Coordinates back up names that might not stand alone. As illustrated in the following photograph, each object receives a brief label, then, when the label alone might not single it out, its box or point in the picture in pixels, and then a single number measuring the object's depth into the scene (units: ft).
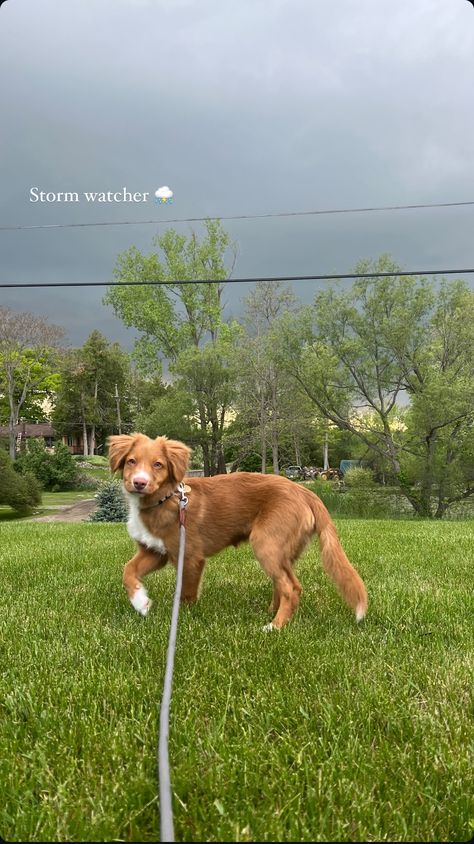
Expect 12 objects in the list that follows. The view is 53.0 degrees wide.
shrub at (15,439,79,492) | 100.53
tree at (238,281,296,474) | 94.99
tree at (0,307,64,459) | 106.63
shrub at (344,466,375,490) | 77.66
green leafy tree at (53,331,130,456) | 95.76
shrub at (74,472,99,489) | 100.42
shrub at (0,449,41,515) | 76.23
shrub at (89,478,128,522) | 51.29
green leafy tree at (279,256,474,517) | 75.82
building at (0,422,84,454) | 108.17
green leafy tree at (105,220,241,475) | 103.45
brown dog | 9.00
